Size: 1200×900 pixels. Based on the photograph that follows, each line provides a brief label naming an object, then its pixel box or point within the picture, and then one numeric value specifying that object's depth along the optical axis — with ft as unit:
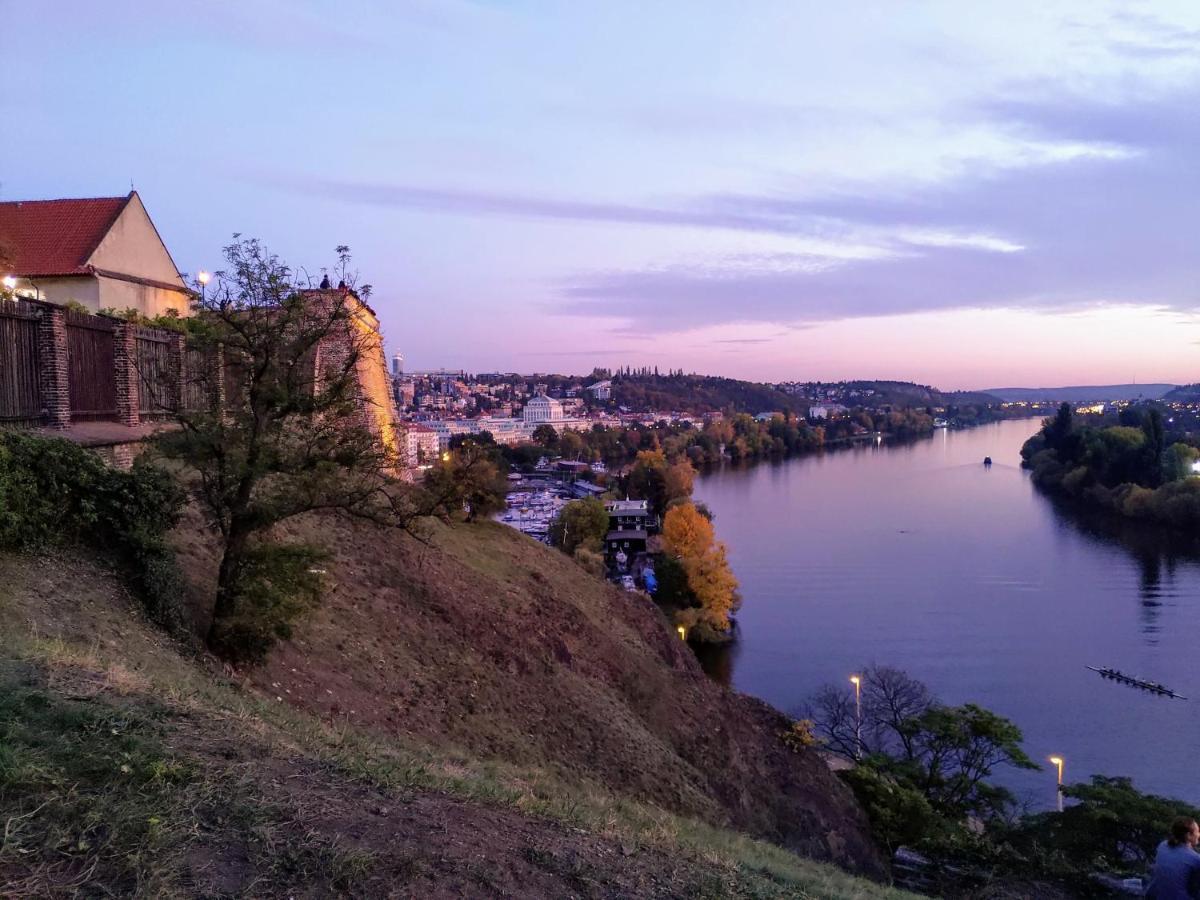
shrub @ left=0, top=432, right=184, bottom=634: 20.97
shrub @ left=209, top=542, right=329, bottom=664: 23.30
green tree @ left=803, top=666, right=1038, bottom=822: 49.80
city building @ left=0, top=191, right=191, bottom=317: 48.88
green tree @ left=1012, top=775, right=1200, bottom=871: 38.63
